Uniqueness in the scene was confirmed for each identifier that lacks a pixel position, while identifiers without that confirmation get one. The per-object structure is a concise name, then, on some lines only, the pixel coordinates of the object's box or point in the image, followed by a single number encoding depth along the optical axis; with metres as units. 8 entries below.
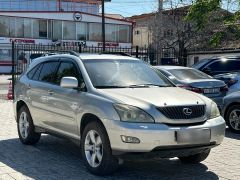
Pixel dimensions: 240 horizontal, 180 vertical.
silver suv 5.79
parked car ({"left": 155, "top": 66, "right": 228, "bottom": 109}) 11.12
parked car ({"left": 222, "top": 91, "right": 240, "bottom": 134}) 9.86
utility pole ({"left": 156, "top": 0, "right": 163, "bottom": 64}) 23.37
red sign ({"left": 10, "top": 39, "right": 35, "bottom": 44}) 47.36
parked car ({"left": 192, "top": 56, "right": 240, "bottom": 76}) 15.88
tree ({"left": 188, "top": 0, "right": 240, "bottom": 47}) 18.31
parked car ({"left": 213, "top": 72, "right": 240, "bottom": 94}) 12.25
